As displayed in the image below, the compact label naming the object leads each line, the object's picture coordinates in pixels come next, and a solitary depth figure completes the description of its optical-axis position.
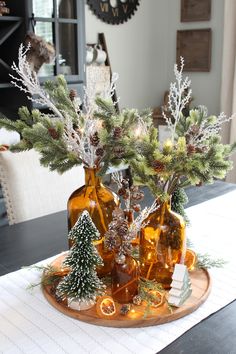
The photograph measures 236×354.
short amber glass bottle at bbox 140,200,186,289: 0.93
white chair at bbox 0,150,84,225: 1.49
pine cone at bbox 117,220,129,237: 0.84
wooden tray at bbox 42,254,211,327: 0.83
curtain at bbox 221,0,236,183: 3.15
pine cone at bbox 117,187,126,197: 0.97
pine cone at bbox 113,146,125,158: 0.87
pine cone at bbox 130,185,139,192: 0.98
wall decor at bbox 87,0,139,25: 3.10
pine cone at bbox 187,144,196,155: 0.83
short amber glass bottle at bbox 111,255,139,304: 0.86
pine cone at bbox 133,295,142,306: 0.89
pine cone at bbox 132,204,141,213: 1.00
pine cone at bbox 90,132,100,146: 0.88
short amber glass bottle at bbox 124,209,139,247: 1.04
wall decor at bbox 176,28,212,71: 3.43
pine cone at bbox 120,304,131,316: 0.85
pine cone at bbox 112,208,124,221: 0.86
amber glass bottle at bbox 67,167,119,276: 0.98
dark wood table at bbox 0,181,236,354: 0.78
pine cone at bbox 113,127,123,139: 0.85
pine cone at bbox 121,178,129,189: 0.98
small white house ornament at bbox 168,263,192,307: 0.88
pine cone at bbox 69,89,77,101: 0.95
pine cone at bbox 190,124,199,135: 0.87
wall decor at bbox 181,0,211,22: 3.38
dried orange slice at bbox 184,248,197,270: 1.03
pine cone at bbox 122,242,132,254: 0.84
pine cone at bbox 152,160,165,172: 0.83
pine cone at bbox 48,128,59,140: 0.88
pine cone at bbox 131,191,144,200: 0.97
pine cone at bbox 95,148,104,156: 0.90
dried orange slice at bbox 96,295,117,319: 0.85
